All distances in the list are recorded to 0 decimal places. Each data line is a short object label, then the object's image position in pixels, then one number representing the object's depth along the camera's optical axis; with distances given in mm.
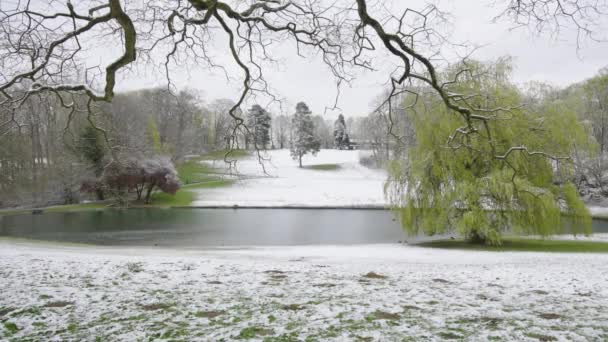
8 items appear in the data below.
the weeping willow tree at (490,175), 14281
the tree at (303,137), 56688
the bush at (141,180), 35969
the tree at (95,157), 33791
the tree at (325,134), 97662
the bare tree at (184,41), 4905
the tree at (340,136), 84238
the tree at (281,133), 91800
